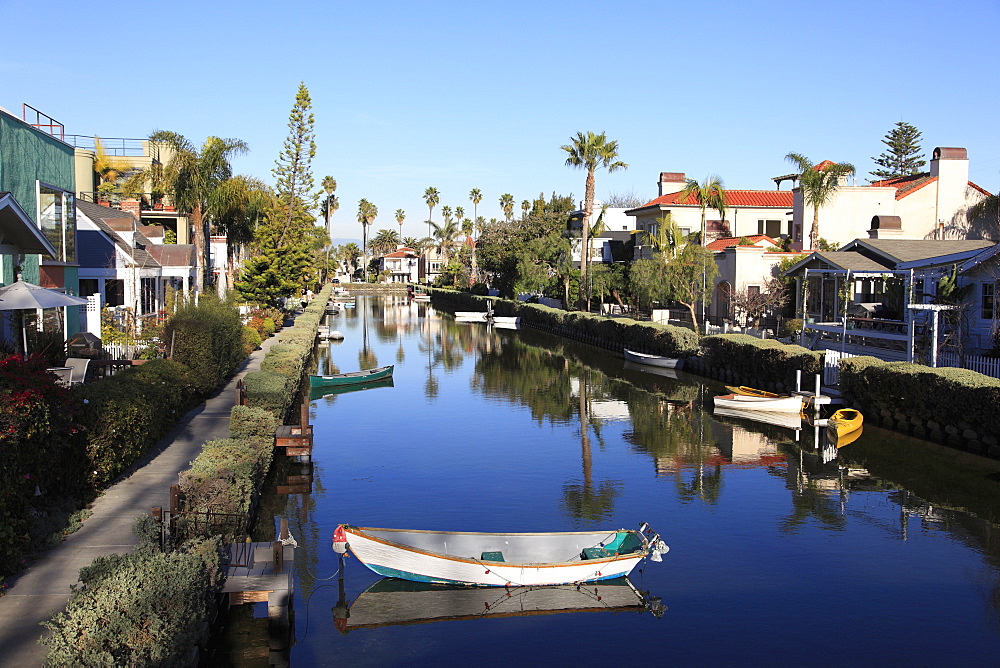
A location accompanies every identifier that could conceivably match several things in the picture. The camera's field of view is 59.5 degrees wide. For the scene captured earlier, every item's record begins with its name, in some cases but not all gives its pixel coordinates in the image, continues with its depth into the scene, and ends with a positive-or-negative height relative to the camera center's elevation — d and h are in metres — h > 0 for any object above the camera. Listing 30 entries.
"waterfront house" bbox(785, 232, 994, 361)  31.16 -0.05
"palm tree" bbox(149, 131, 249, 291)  47.94 +6.38
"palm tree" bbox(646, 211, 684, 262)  52.25 +3.35
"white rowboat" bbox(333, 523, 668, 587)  13.77 -4.30
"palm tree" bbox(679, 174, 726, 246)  60.55 +6.96
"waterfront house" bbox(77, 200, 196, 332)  33.91 +1.09
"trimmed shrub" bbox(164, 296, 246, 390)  24.62 -1.50
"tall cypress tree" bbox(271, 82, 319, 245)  61.81 +8.74
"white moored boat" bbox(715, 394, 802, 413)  30.05 -3.85
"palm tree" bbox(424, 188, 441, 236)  166.50 +17.81
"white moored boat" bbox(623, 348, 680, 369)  43.69 -3.45
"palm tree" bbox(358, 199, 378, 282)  179.00 +15.71
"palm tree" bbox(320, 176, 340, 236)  136.00 +15.81
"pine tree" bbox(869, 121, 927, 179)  101.44 +16.83
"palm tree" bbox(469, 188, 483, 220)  159.00 +17.56
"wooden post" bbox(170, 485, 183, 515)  11.56 -2.80
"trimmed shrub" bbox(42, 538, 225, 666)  7.91 -3.11
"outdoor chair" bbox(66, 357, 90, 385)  20.52 -1.90
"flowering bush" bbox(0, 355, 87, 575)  10.59 -2.04
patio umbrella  19.02 -0.22
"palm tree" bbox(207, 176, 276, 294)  52.75 +5.32
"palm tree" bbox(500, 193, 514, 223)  148.62 +14.84
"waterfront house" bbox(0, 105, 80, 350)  21.42 +2.02
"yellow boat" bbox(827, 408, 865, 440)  26.69 -3.97
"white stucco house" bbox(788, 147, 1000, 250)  56.28 +5.72
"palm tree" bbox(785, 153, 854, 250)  53.75 +6.87
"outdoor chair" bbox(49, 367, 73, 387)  18.53 -1.85
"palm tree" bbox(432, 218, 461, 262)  156.50 +10.10
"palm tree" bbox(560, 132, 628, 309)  64.00 +10.00
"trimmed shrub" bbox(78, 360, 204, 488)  14.84 -2.35
